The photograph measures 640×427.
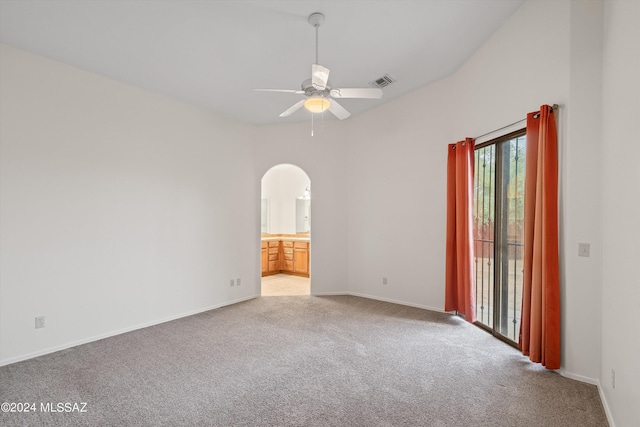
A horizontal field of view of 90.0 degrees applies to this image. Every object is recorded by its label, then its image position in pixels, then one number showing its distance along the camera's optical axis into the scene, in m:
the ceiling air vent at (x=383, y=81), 4.04
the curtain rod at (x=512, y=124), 2.72
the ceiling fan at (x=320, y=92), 2.64
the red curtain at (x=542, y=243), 2.68
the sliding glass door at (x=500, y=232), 3.35
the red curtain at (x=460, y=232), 3.94
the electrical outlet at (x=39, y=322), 3.28
